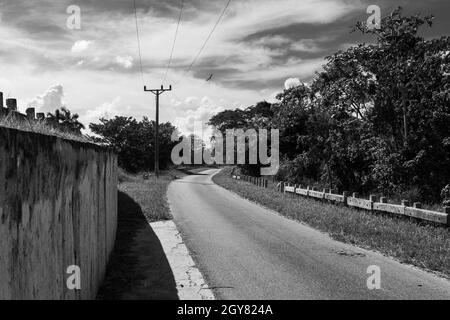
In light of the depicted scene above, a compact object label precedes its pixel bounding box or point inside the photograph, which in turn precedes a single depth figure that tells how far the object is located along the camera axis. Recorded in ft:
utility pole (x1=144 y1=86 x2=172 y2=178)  149.61
